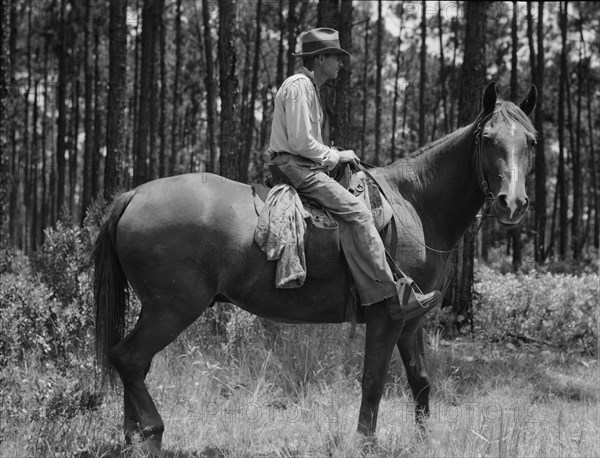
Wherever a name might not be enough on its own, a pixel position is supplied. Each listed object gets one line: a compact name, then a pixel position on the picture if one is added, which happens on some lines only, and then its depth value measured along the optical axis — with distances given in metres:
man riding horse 4.71
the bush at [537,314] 9.27
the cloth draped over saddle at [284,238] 4.62
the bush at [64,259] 7.81
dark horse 4.64
